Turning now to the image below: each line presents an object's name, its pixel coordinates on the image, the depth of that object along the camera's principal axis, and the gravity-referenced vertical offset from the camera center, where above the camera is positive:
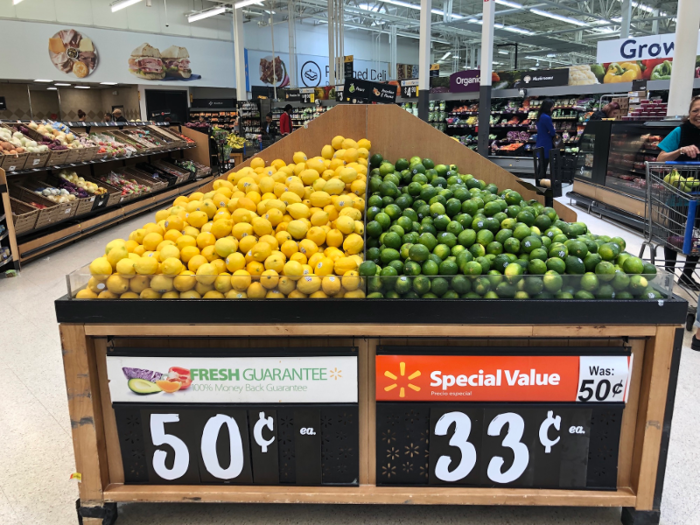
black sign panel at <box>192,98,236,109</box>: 20.34 +1.14
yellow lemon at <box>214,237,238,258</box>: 1.96 -0.42
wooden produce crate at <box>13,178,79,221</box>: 5.93 -0.78
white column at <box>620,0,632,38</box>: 14.83 +3.09
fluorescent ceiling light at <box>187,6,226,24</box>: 16.01 +3.73
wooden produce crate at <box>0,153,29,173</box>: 5.06 -0.26
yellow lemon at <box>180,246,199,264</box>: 1.94 -0.44
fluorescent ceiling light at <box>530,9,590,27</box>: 17.89 +3.84
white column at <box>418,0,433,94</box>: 11.76 +1.88
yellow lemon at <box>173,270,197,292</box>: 1.77 -0.50
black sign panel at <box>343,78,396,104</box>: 5.38 +0.42
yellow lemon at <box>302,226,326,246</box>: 2.05 -0.40
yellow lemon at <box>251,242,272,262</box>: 1.92 -0.43
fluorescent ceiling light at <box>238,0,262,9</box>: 13.42 +3.31
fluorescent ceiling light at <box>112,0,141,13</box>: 14.26 +3.53
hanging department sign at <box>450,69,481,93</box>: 13.62 +1.26
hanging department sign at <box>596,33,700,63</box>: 11.09 +1.70
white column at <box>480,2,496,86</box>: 11.21 +1.96
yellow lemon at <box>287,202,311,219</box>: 2.17 -0.32
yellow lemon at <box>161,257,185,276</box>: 1.83 -0.46
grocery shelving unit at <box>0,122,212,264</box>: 5.50 -1.08
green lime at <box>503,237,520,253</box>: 1.98 -0.43
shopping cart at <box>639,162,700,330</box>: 3.34 -0.54
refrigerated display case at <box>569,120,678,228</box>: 6.76 -0.53
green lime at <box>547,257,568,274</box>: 1.84 -0.47
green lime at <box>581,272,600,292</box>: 1.72 -0.50
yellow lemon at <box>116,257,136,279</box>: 1.83 -0.46
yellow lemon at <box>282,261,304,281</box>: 1.81 -0.47
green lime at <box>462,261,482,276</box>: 1.81 -0.47
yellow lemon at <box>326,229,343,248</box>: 2.06 -0.41
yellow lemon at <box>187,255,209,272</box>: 1.90 -0.46
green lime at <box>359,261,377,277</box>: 1.82 -0.48
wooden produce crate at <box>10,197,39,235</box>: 5.19 -0.80
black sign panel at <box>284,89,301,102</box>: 16.80 +1.16
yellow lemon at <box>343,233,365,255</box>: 2.04 -0.43
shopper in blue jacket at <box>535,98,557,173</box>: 9.07 -0.02
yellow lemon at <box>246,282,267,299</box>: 1.78 -0.53
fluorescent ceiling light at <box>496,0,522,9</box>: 15.75 +3.88
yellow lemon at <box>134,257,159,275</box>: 1.82 -0.45
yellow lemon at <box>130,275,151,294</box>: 1.79 -0.50
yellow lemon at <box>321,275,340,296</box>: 1.75 -0.50
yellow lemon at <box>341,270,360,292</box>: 1.74 -0.49
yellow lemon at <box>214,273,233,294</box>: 1.78 -0.50
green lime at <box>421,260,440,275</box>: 1.87 -0.48
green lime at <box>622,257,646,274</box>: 1.83 -0.48
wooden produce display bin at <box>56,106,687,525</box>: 1.73 -0.90
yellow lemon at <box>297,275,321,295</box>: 1.75 -0.50
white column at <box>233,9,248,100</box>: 15.91 +2.37
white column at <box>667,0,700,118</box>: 6.05 +0.80
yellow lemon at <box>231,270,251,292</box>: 1.77 -0.50
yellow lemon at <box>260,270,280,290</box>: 1.76 -0.49
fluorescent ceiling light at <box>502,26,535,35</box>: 19.83 +3.80
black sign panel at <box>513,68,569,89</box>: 12.30 +1.18
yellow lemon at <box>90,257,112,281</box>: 1.82 -0.46
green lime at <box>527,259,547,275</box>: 1.85 -0.48
